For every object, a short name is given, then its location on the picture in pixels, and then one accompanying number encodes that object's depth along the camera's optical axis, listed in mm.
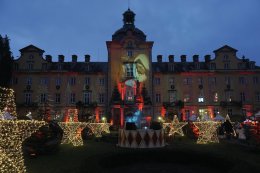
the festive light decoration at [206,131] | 23891
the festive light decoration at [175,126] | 28988
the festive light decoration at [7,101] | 11031
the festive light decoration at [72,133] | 21984
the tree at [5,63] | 45312
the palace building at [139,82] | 49719
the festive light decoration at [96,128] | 29031
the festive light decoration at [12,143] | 9698
